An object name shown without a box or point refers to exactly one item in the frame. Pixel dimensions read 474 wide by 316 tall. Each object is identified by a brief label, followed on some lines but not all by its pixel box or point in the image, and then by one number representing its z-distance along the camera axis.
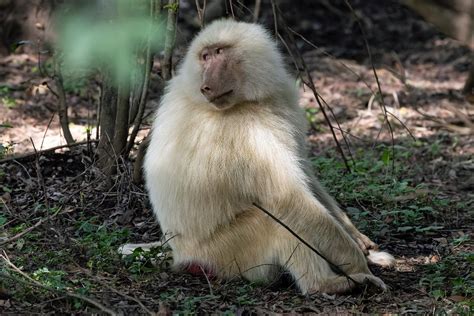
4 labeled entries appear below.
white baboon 9.80
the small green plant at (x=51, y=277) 9.18
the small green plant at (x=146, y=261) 10.28
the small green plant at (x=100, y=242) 10.27
